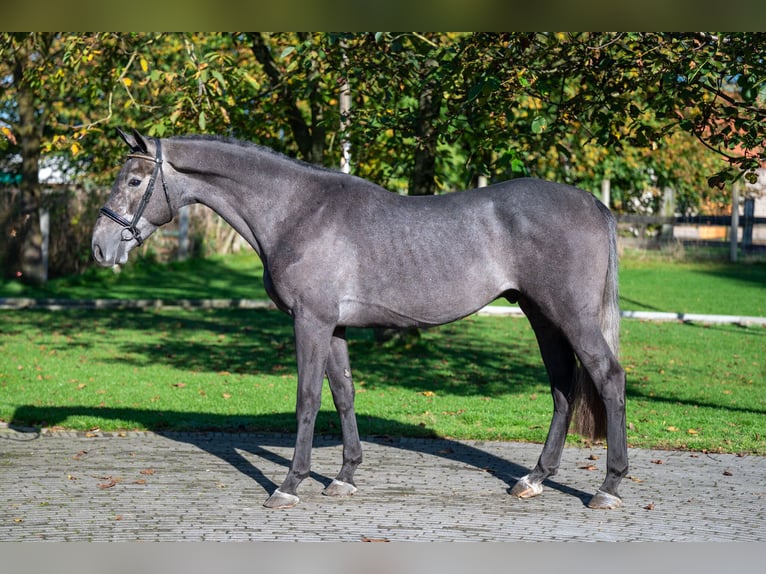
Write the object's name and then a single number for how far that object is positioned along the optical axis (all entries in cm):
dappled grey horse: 652
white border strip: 1762
